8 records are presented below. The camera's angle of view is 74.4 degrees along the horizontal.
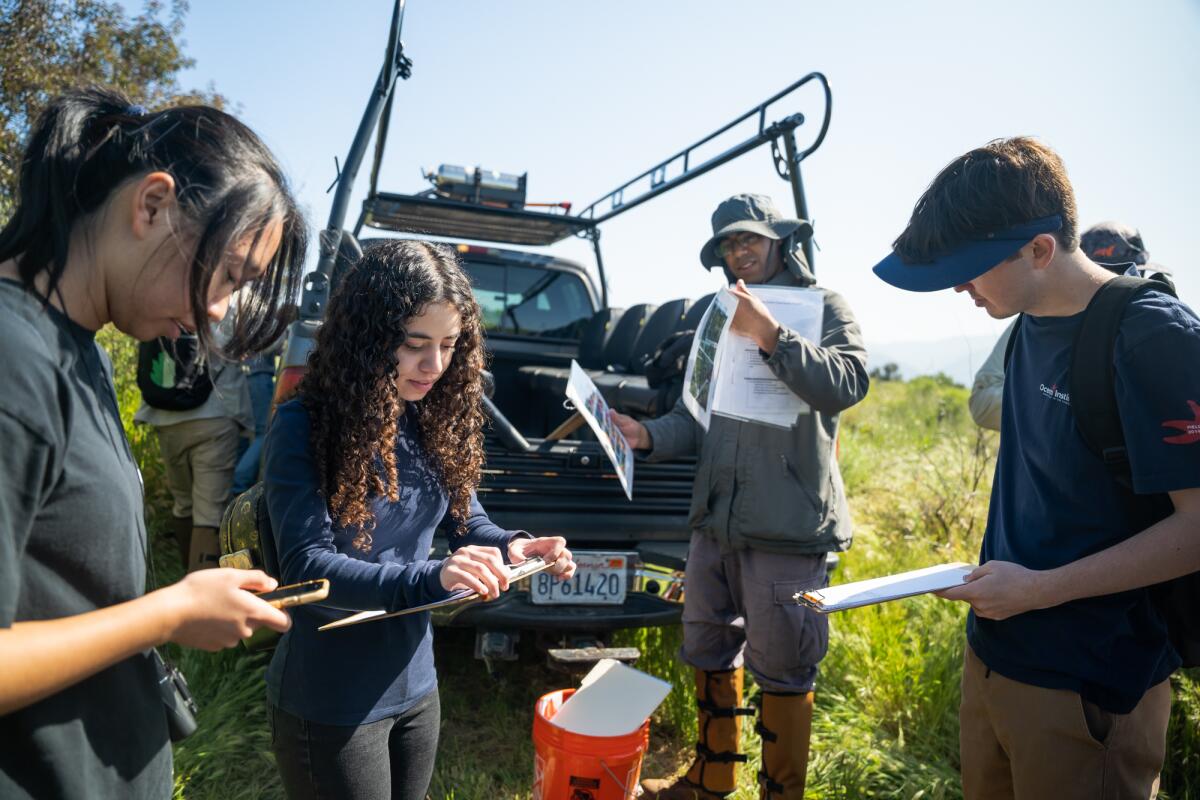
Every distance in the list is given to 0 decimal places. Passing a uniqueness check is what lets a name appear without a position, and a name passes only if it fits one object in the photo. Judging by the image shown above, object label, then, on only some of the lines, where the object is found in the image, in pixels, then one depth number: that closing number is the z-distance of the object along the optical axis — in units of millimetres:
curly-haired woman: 1562
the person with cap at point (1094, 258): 3207
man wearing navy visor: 1464
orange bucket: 2475
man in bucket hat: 2639
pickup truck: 3148
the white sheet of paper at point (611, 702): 2605
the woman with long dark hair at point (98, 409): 891
